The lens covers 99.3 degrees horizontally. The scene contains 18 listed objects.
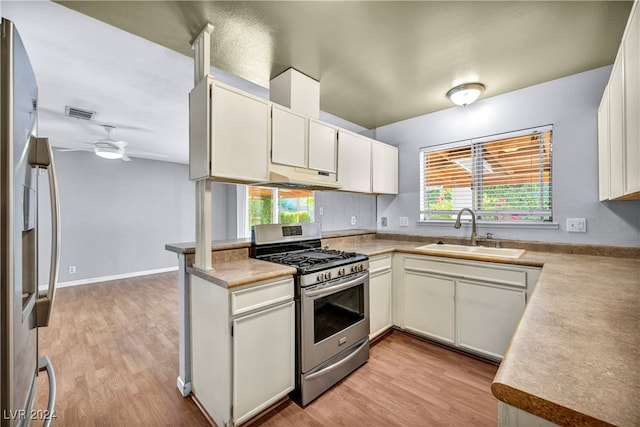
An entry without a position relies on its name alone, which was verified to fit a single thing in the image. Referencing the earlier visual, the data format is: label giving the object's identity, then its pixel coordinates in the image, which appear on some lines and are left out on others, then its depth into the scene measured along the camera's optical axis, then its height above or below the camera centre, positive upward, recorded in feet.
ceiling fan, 11.19 +2.83
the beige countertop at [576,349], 1.70 -1.16
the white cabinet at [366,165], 8.92 +1.80
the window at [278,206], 16.75 +0.62
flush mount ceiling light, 8.00 +3.63
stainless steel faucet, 8.92 -0.36
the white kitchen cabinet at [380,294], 8.09 -2.47
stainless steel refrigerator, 2.18 -0.16
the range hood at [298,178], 6.51 +0.96
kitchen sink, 7.50 -1.10
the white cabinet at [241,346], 4.93 -2.57
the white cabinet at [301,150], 6.65 +1.75
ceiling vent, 9.62 +3.77
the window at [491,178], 8.23 +1.23
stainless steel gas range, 5.85 -2.17
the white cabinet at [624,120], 3.86 +1.60
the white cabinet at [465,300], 6.75 -2.37
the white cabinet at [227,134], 5.38 +1.72
